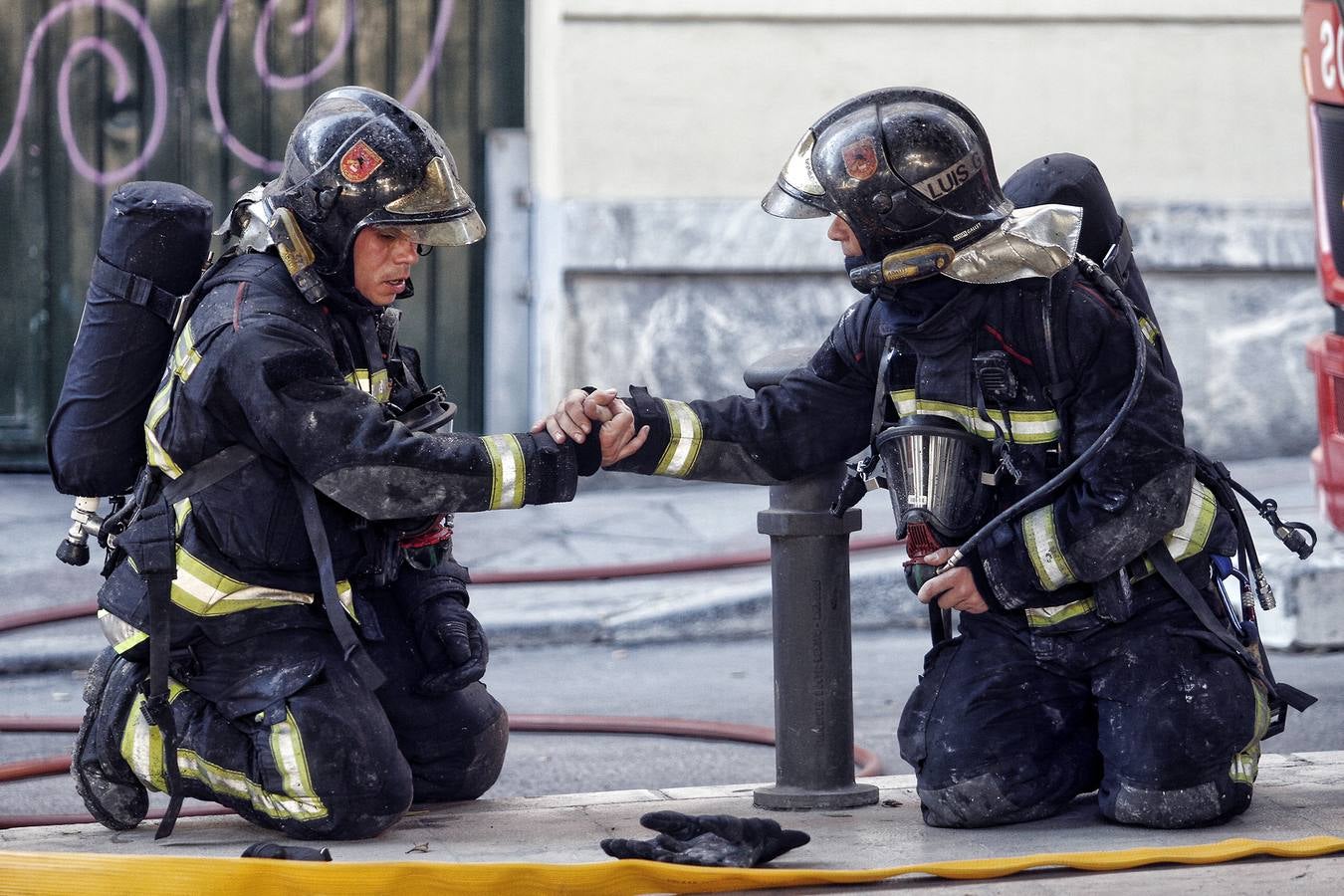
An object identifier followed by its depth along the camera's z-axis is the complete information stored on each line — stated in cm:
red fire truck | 1098
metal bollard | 777
